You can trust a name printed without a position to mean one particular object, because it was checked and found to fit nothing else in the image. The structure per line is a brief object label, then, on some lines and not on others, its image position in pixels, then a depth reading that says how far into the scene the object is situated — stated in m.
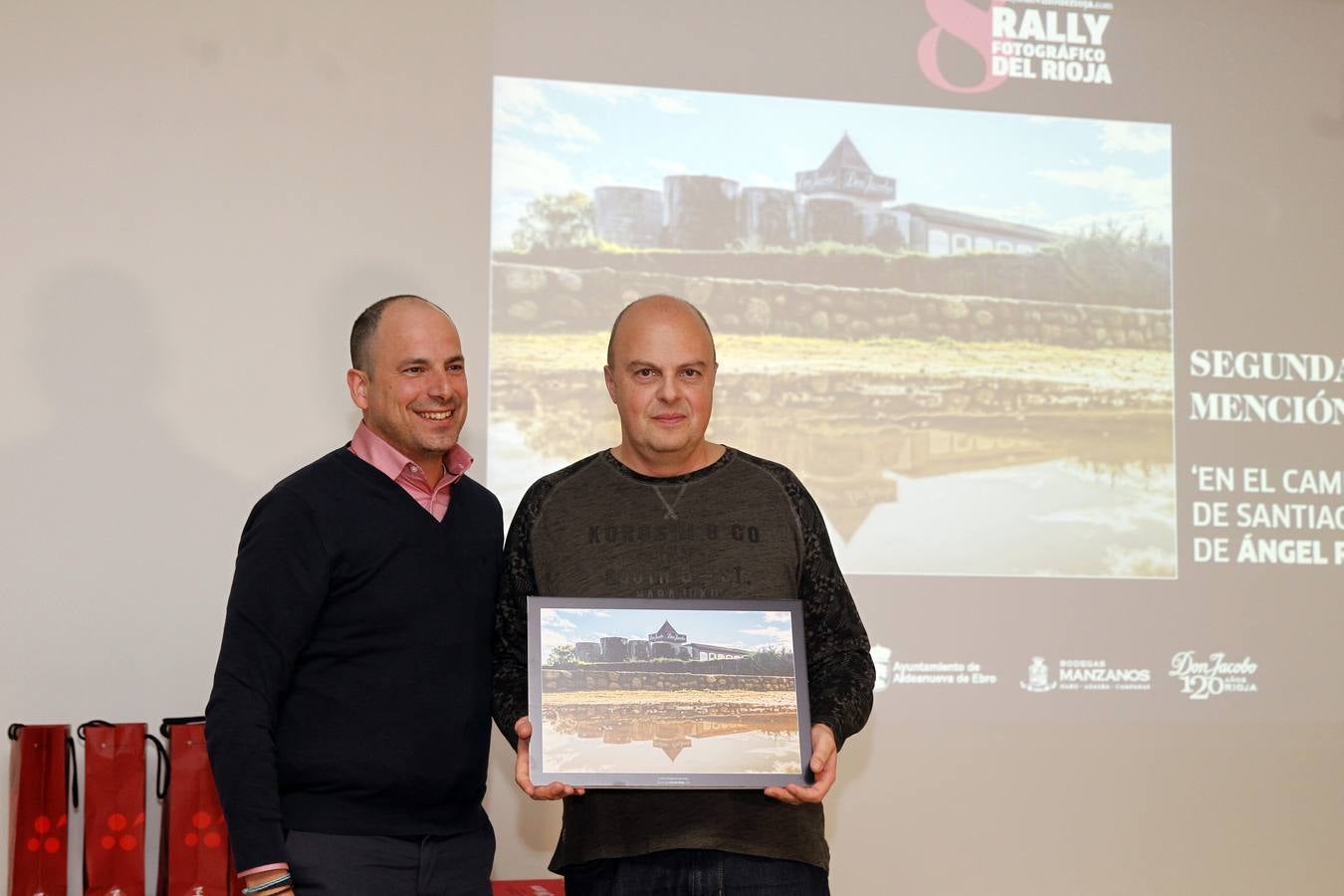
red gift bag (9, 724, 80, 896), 3.09
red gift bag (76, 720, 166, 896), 3.07
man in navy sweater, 2.03
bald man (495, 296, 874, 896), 2.02
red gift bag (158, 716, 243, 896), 3.08
